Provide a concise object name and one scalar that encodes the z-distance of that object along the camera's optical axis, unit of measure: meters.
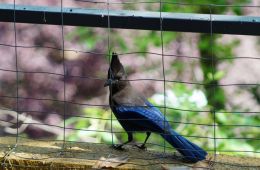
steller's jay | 6.24
